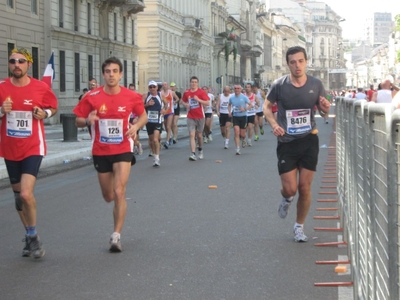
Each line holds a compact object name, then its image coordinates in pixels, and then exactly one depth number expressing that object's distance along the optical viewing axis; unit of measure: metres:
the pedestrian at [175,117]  26.96
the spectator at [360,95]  28.95
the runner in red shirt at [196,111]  20.49
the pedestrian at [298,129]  8.66
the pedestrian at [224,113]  25.06
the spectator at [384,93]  17.47
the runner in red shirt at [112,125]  8.48
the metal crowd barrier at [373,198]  3.29
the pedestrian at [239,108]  22.81
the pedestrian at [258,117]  28.99
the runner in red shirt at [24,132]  8.01
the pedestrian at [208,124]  27.45
